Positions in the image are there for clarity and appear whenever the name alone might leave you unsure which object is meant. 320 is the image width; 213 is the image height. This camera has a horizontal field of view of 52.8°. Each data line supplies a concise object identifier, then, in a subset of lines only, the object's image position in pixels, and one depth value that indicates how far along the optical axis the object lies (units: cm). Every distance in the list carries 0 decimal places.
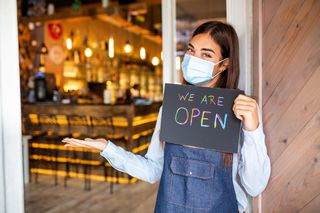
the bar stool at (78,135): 540
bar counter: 525
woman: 140
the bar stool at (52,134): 551
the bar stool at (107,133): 521
